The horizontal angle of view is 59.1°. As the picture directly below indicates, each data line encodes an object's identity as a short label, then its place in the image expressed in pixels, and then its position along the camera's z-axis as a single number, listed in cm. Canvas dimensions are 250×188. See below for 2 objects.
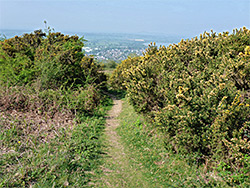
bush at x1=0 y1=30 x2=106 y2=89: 1155
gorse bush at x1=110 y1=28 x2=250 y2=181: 568
